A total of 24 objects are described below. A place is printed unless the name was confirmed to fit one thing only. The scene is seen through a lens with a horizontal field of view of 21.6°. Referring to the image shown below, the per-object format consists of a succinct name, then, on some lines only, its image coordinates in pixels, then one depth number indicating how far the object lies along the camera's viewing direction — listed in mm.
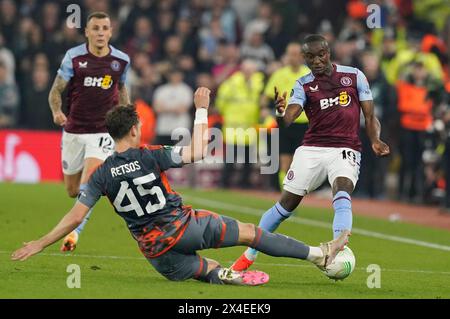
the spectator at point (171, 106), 23344
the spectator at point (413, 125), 20820
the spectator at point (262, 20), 25469
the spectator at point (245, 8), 26906
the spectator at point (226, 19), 25953
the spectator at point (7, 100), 23203
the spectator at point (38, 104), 23344
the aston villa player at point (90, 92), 13031
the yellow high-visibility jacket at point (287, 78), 17547
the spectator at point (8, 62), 23328
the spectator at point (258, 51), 24031
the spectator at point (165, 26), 25266
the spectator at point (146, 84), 23859
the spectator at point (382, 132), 21406
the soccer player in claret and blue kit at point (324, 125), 11000
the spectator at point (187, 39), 24984
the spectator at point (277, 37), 24906
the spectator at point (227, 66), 23812
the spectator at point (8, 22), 24438
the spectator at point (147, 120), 23328
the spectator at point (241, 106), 22031
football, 9922
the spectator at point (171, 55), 24281
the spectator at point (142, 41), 24891
